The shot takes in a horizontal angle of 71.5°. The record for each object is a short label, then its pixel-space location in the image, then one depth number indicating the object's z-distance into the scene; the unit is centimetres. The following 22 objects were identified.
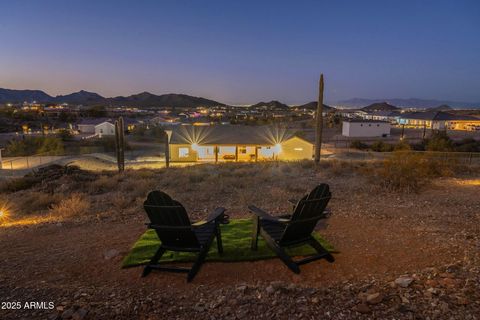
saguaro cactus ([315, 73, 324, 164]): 1800
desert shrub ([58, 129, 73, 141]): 4643
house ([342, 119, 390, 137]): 4938
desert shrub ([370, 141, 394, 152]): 3394
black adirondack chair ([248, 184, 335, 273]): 402
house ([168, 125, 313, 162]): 2805
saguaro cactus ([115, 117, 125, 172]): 1670
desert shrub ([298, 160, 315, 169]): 1582
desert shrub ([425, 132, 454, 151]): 2689
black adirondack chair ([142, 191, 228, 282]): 388
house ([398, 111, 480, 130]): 5756
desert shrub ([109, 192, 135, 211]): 770
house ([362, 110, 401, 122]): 8219
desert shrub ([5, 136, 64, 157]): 3444
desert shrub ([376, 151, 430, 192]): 923
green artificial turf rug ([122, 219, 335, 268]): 435
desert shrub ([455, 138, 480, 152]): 3269
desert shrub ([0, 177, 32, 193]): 1177
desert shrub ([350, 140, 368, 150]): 3653
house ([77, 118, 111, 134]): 6151
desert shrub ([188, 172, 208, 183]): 1140
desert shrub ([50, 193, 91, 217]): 728
